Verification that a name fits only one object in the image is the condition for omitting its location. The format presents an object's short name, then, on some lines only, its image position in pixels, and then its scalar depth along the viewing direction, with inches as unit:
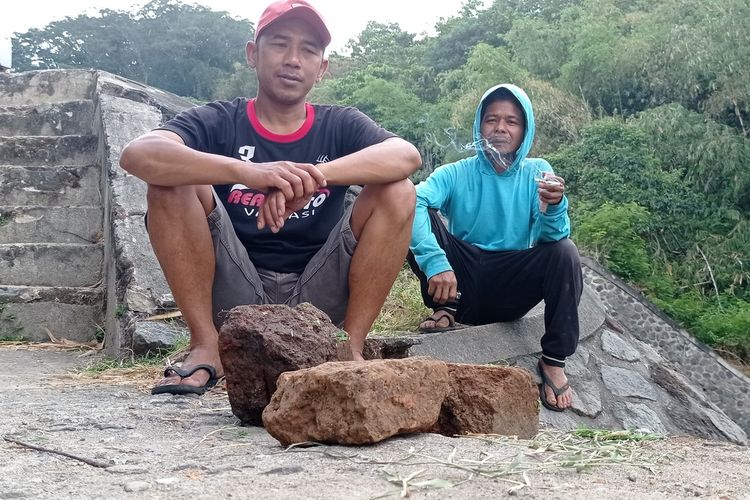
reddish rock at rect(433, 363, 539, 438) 97.0
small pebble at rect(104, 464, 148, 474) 74.9
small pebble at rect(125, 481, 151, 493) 69.0
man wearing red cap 115.6
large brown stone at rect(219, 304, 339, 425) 98.2
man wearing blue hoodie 150.1
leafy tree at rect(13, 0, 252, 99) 1068.5
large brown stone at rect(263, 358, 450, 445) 81.7
